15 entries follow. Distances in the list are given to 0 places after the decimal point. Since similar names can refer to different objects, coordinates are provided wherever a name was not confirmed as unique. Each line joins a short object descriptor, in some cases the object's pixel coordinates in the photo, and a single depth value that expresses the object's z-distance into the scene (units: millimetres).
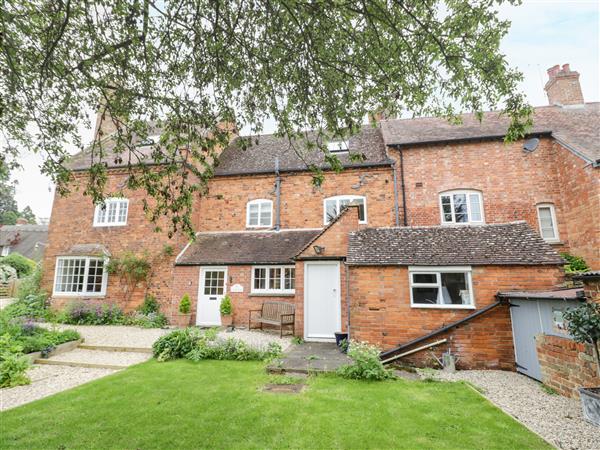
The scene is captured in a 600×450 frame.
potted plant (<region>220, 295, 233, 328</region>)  13383
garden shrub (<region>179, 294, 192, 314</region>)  13648
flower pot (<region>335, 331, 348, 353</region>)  9798
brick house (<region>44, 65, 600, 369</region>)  8703
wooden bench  12164
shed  6000
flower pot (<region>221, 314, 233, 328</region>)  13375
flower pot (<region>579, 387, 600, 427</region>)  4641
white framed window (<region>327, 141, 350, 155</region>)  16306
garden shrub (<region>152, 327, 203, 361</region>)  9164
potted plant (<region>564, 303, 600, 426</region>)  4711
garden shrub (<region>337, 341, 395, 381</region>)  7129
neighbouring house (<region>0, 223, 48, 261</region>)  37250
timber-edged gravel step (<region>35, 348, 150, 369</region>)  8773
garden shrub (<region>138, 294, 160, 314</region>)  14152
